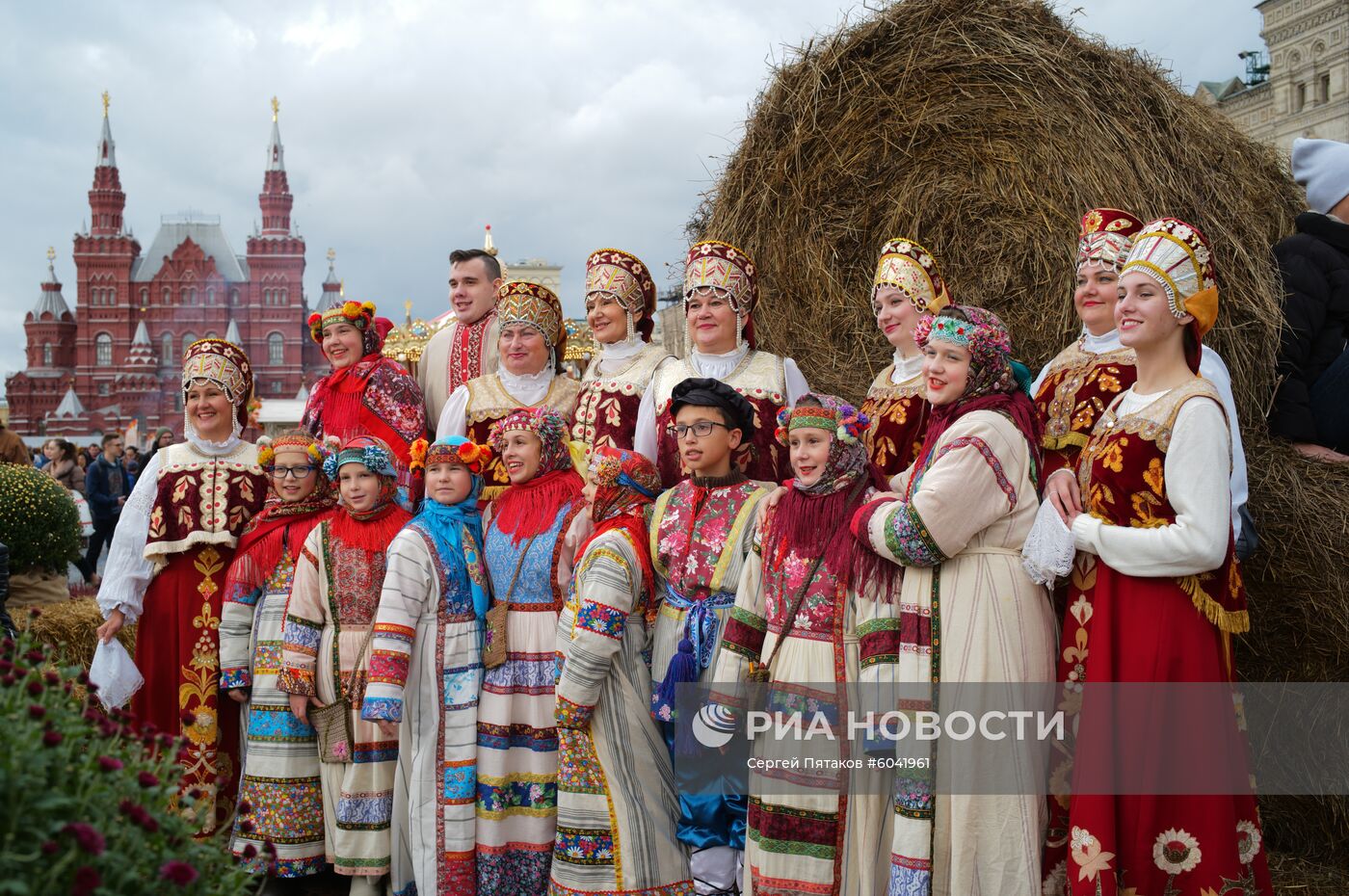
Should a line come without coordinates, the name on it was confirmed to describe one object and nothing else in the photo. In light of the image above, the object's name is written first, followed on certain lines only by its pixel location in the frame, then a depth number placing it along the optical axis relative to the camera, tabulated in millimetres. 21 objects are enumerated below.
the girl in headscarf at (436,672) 3979
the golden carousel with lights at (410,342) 6758
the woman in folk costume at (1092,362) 3768
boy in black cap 3758
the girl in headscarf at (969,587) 3092
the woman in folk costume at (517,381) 4824
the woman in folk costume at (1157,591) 2988
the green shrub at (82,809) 1552
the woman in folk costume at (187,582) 4645
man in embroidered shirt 5711
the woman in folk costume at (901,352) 4203
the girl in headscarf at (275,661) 4391
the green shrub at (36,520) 9977
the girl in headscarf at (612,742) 3777
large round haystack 3928
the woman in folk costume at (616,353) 4656
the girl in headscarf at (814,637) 3316
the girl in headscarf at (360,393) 5047
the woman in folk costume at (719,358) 4422
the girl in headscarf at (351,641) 4199
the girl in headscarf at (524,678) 4008
